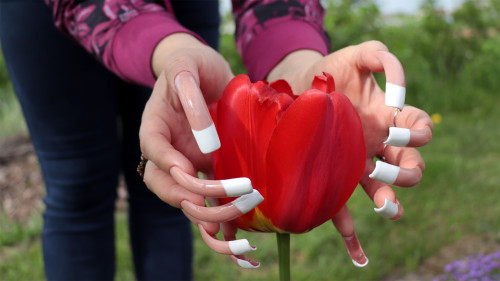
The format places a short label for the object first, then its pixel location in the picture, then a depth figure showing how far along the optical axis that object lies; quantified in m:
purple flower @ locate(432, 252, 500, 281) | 1.03
